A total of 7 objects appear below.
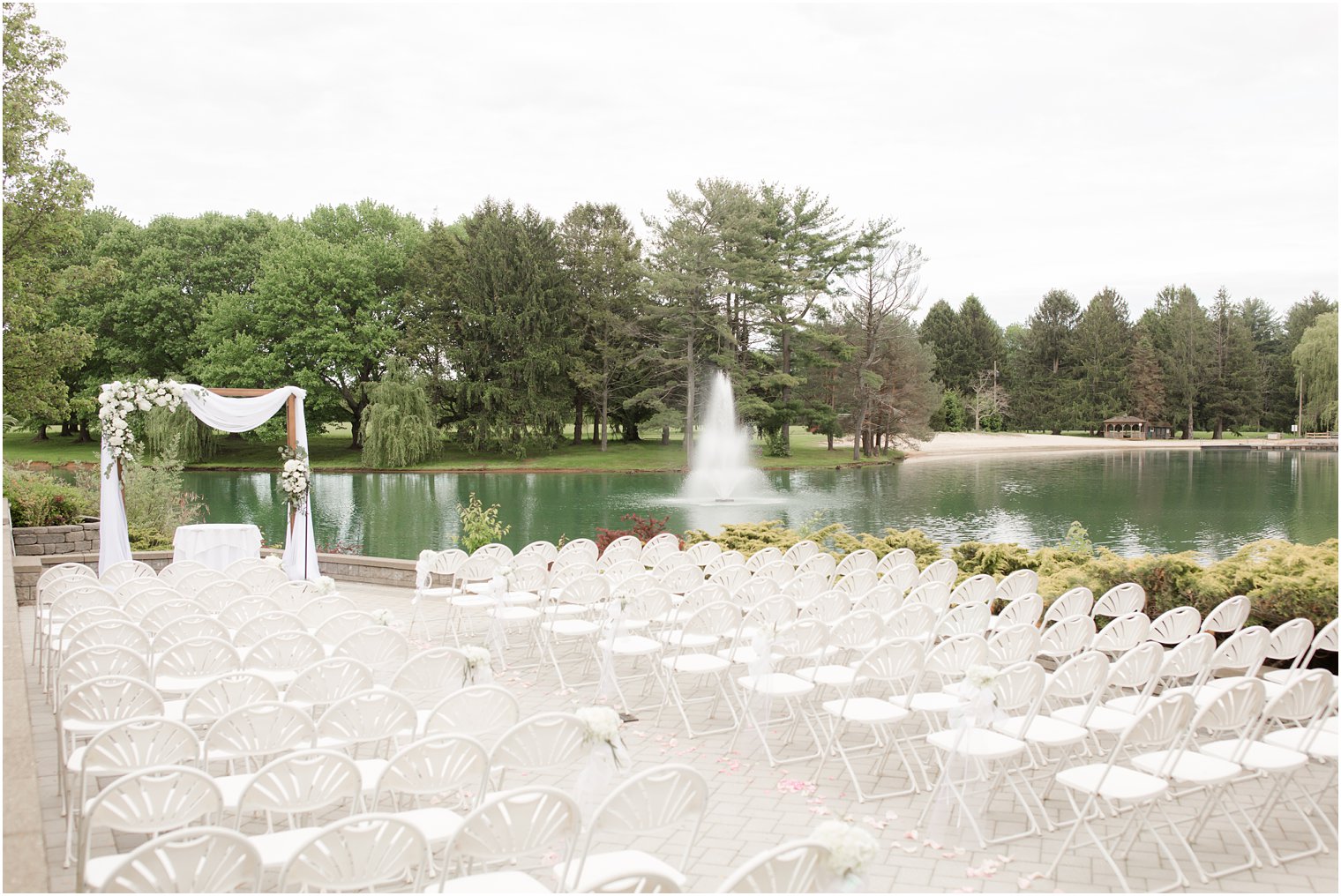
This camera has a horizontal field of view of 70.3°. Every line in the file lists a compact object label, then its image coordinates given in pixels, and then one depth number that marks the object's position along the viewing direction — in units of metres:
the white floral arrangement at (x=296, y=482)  11.16
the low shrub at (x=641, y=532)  12.08
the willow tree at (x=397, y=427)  37.12
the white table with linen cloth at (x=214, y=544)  10.54
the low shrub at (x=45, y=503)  12.42
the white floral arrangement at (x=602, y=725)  3.15
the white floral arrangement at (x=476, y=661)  4.34
